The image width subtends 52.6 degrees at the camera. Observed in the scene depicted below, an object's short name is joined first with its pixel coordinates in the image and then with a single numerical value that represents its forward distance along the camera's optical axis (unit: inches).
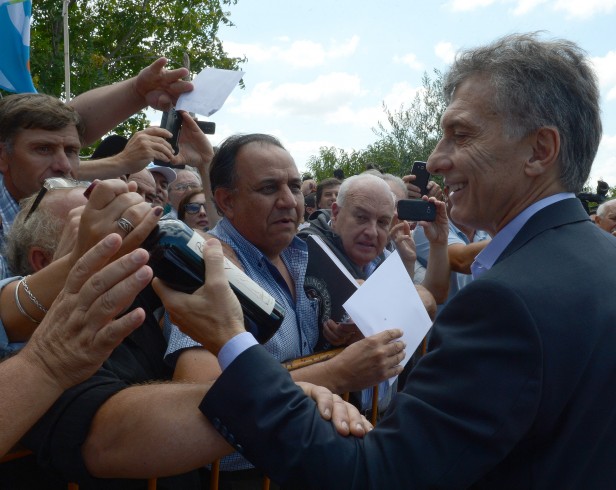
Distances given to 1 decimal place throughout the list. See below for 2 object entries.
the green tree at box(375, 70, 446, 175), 1096.8
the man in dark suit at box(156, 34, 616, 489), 52.4
